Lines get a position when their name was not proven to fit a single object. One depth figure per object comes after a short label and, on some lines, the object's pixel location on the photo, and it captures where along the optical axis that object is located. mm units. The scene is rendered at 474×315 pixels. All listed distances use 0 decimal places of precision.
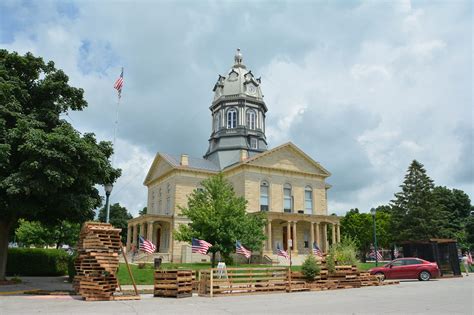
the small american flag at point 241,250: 26781
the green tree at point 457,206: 67088
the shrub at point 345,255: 22594
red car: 25328
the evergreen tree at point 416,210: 47344
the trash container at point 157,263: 29078
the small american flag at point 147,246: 24578
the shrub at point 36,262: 28234
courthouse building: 46312
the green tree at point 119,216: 83562
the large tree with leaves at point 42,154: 17984
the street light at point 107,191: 20669
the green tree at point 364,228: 63938
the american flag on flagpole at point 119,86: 29719
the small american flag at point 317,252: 27909
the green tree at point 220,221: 29562
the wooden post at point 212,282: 17297
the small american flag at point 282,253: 29134
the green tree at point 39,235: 52094
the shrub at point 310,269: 20172
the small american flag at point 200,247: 26056
